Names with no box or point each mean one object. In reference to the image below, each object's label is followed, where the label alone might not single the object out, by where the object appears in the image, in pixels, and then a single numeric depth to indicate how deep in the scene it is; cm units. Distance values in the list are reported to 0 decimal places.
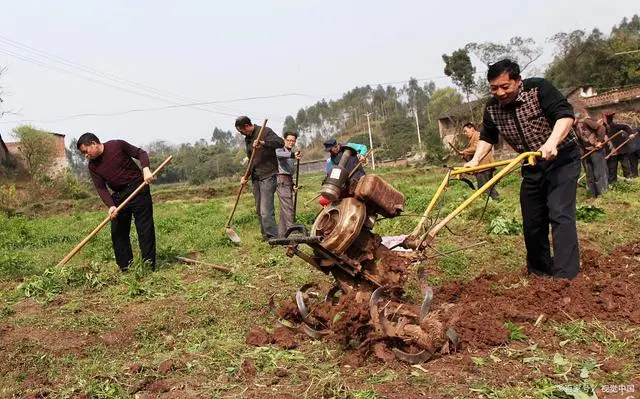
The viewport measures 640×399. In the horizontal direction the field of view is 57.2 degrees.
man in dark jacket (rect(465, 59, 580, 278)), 483
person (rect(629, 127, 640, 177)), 1403
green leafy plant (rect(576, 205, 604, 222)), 871
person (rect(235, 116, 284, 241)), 905
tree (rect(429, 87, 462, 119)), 9444
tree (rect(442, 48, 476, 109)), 5012
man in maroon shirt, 738
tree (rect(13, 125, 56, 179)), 4569
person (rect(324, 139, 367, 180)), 809
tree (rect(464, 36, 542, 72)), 5000
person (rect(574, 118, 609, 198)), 1136
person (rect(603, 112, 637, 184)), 1358
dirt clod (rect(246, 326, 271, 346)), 424
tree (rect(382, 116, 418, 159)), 6753
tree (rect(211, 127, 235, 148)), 14514
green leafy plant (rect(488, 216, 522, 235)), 797
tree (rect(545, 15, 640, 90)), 5288
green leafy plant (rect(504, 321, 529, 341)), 384
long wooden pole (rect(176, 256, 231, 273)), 702
